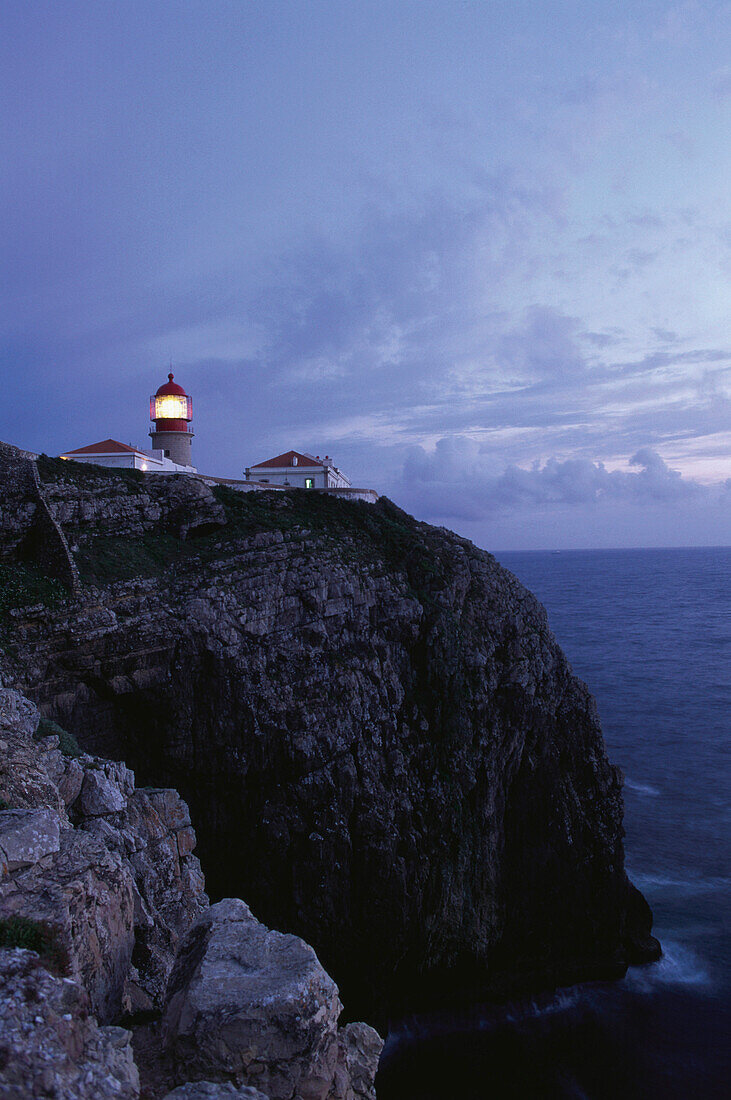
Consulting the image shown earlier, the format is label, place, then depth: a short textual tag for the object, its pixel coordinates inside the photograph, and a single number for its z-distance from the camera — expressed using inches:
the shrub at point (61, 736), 534.6
